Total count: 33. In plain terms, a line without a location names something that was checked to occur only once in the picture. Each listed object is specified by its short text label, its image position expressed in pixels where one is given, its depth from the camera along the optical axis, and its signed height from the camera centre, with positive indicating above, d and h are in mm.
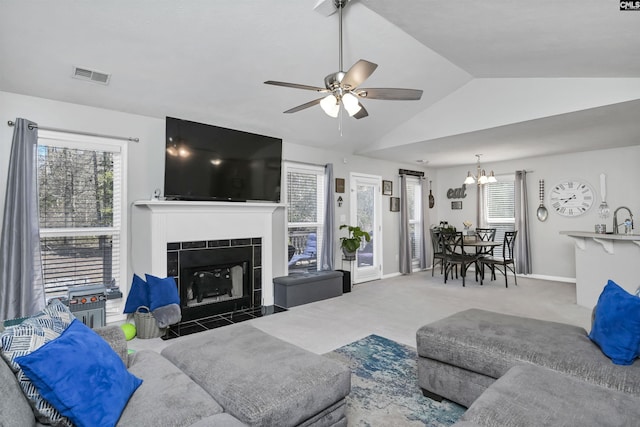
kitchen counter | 4227 -601
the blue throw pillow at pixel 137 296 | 3539 -775
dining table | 5941 -458
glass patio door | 6429 -22
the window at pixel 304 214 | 5449 +75
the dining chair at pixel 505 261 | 6001 -763
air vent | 3080 +1323
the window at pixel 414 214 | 7746 +80
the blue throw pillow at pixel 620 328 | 1743 -587
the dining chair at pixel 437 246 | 6563 -583
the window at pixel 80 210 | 3426 +109
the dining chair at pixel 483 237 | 6320 -408
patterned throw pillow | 1234 -471
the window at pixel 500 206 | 7254 +231
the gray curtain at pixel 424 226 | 7781 -195
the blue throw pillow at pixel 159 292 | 3479 -728
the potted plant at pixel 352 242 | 5738 -395
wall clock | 6277 +346
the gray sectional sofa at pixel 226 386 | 1335 -778
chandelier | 6273 +687
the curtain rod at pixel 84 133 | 3184 +895
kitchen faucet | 4824 -168
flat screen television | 3854 +684
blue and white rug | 2082 -1205
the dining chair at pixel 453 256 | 6105 -699
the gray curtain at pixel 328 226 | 5633 -124
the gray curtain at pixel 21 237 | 3025 -136
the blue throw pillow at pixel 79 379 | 1216 -590
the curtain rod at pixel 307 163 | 5269 +885
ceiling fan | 2332 +898
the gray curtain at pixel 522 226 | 6844 -190
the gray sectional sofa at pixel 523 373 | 1385 -781
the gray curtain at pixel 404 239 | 7145 -443
